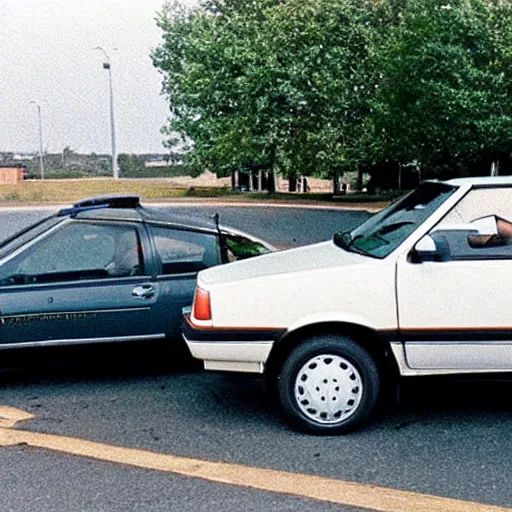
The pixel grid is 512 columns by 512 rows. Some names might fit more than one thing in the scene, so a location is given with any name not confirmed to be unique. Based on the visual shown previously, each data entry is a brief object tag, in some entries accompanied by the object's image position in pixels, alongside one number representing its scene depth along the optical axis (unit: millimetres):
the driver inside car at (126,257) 5102
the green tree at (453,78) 17594
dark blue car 4805
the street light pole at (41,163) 36438
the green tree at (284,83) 26312
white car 4008
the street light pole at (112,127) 32156
